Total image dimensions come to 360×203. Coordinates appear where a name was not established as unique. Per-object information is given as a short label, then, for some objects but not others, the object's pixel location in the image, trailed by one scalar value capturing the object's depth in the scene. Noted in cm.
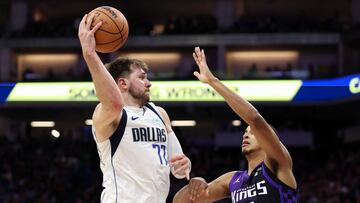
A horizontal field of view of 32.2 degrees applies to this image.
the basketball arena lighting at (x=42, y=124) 2575
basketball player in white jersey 409
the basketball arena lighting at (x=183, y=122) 2388
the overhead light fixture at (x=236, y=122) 2362
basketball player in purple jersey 438
